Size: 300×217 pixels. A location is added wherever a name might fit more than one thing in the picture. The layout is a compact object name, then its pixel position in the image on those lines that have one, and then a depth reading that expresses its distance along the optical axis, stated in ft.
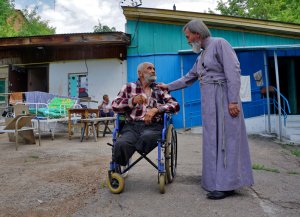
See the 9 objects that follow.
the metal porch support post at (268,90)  30.68
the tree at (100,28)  91.81
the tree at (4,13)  72.48
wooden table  25.23
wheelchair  9.68
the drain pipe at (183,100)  35.83
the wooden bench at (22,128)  20.01
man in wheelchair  9.87
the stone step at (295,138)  27.46
